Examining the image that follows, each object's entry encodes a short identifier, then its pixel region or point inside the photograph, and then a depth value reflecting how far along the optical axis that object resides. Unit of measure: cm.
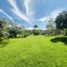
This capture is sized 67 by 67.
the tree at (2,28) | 1239
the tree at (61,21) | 1312
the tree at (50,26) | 2829
